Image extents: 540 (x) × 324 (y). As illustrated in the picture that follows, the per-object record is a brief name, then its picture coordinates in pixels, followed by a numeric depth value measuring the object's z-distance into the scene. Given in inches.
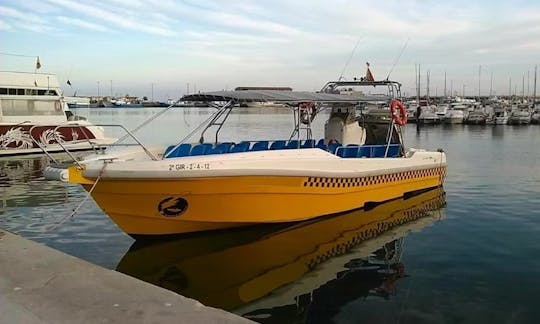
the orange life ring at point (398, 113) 532.7
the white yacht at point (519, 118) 2375.7
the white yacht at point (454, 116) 2454.5
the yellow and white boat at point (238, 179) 352.8
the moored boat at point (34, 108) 1019.9
